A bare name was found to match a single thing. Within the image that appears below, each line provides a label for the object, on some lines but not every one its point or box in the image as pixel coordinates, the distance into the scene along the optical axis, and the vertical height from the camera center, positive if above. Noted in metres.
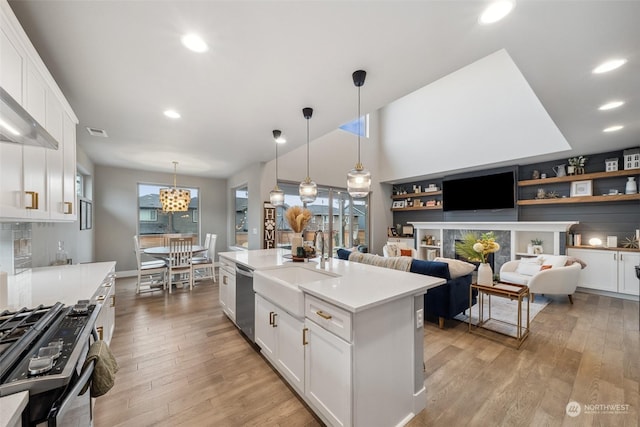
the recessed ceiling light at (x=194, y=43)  1.71 +1.23
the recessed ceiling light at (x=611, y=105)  2.67 +1.21
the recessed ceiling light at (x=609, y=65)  1.99 +1.23
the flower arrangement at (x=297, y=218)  3.09 -0.04
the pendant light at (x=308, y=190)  3.30 +0.33
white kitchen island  1.42 -0.86
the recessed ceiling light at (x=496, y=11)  1.43 +1.23
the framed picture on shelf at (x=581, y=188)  4.72 +0.50
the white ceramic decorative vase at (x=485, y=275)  3.01 -0.74
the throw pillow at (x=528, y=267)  4.29 -0.94
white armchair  3.77 -1.00
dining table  4.65 -0.70
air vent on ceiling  3.42 +1.18
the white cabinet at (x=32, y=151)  1.26 +0.44
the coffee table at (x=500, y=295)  2.70 -1.11
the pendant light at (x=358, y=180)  2.65 +0.37
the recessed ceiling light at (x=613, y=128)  3.38 +1.20
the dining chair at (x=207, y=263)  5.12 -1.00
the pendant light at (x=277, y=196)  3.67 +0.28
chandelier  5.15 +0.32
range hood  0.95 +0.40
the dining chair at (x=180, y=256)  4.64 -0.80
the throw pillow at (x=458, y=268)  3.13 -0.71
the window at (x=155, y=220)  6.16 -0.13
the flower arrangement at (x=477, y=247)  3.16 -0.44
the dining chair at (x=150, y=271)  4.58 -1.06
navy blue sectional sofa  2.95 -1.00
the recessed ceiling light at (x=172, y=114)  2.87 +1.20
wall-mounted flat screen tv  5.65 +0.54
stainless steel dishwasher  2.59 -0.96
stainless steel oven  0.78 -0.54
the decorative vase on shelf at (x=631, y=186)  4.28 +0.48
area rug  3.21 -1.43
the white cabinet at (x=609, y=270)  4.14 -0.99
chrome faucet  2.61 -0.29
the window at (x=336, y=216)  5.81 -0.05
